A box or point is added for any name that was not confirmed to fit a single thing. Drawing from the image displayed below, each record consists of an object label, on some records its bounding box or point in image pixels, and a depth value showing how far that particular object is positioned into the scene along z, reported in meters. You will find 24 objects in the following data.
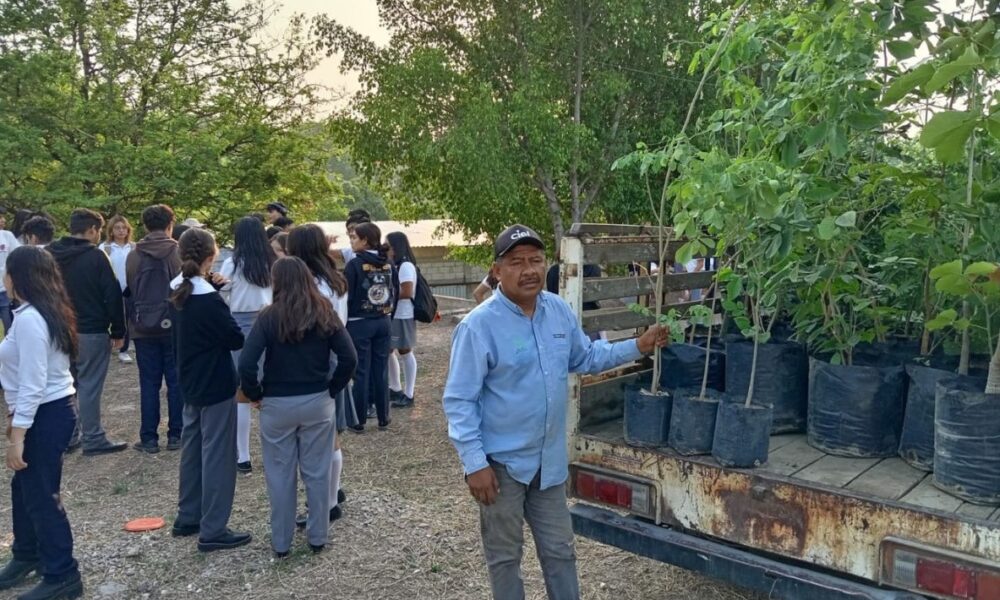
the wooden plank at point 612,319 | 3.59
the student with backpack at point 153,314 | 6.00
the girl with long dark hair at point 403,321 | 7.17
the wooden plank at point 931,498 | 2.70
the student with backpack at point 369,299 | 6.34
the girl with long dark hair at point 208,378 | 4.36
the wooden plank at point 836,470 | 3.00
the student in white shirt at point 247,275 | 5.51
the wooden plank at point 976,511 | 2.60
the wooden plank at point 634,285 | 3.57
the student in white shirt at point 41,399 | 3.53
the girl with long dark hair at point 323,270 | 4.72
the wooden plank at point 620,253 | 3.50
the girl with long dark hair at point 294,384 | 4.00
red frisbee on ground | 4.78
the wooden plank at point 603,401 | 3.69
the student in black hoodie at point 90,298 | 5.89
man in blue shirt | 2.82
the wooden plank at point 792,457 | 3.14
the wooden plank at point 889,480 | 2.86
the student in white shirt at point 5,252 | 8.13
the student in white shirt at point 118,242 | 8.01
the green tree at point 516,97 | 12.33
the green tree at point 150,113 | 12.45
